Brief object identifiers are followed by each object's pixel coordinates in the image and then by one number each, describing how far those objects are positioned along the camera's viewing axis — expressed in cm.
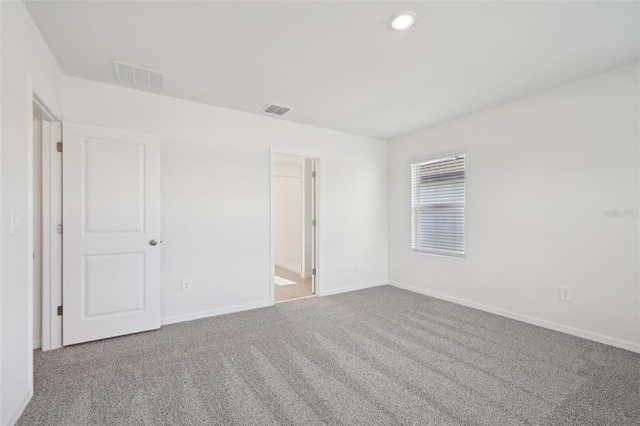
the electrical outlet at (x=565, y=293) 294
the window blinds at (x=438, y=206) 397
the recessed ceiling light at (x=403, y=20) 191
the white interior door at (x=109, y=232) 266
